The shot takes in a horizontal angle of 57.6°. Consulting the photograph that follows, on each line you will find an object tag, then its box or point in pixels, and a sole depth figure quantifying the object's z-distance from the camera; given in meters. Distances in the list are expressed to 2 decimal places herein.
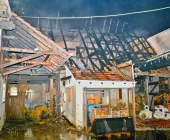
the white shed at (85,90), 11.41
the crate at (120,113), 12.08
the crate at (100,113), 11.38
